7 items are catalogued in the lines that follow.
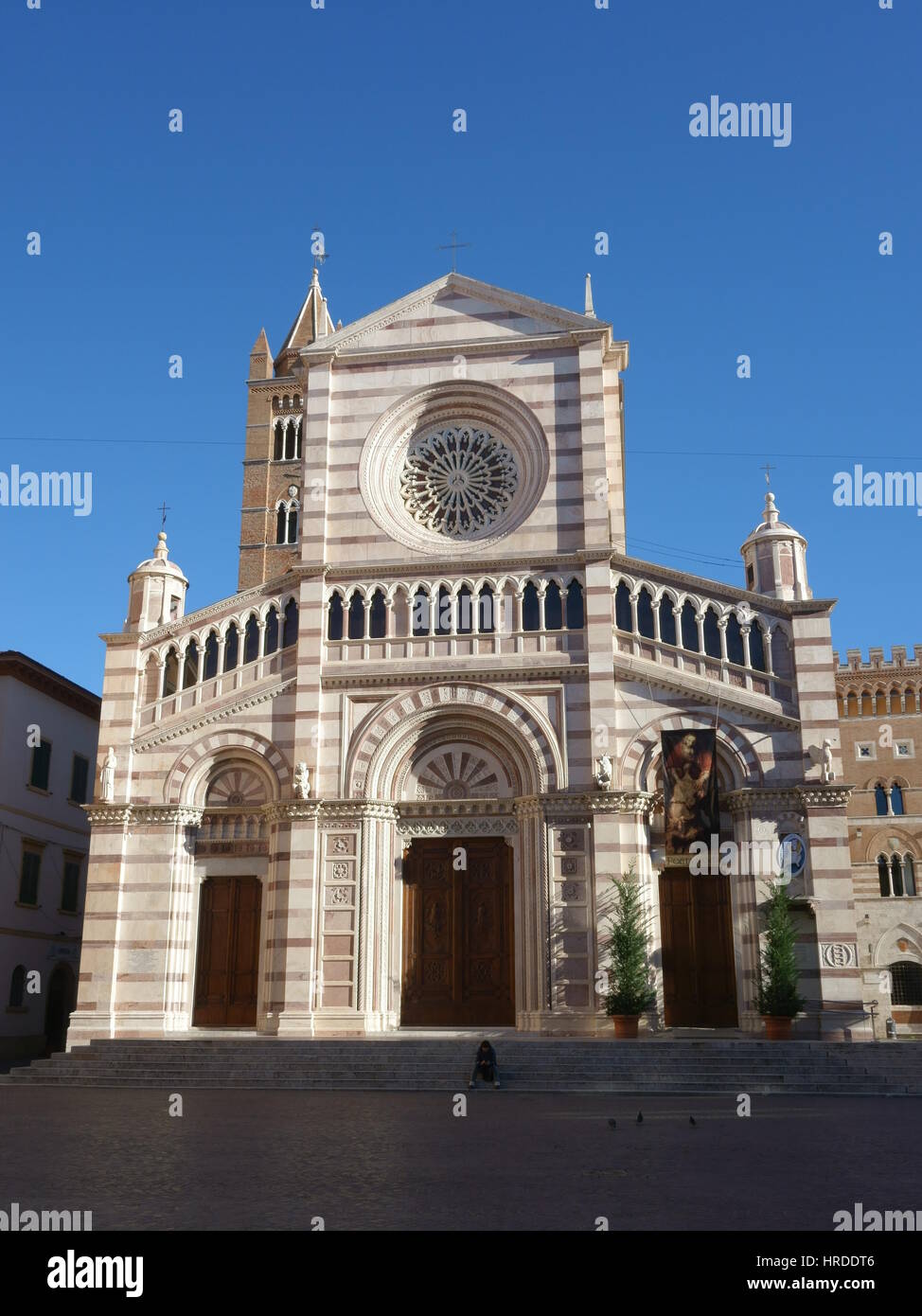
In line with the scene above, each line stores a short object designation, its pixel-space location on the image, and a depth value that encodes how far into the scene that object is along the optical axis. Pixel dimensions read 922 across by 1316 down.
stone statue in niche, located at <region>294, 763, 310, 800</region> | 27.38
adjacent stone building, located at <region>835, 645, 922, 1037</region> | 50.50
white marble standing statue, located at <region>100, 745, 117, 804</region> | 28.31
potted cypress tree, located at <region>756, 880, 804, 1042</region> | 24.11
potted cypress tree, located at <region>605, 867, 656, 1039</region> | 24.42
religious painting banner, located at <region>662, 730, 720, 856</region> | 26.28
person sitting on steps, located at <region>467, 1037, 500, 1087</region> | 21.52
